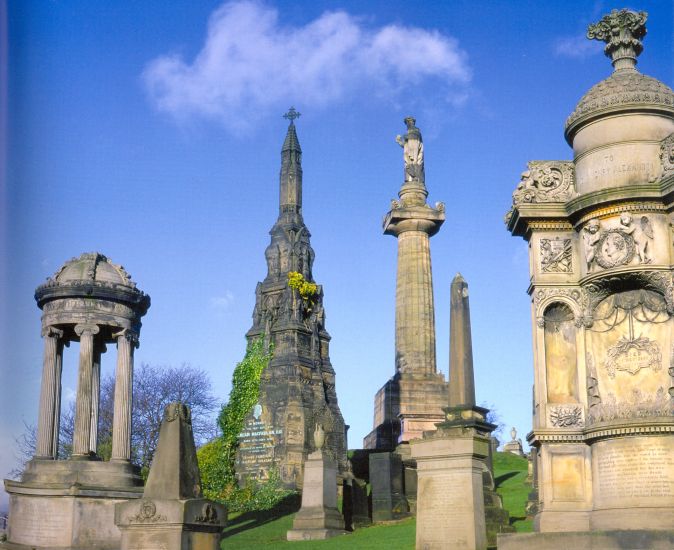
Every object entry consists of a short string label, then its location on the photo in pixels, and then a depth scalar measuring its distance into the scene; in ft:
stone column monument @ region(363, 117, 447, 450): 135.23
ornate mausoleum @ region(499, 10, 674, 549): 38.78
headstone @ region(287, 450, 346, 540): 82.38
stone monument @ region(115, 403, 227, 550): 37.32
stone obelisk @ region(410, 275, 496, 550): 47.06
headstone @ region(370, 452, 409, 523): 90.07
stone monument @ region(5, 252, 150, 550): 58.95
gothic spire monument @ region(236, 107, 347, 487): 152.35
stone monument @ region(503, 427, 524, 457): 186.29
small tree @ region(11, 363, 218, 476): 139.54
